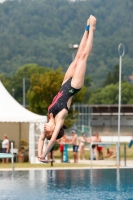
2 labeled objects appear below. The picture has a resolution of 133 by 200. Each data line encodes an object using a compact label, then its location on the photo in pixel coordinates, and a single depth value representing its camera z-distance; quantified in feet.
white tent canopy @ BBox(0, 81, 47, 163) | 102.66
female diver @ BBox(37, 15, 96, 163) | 39.14
